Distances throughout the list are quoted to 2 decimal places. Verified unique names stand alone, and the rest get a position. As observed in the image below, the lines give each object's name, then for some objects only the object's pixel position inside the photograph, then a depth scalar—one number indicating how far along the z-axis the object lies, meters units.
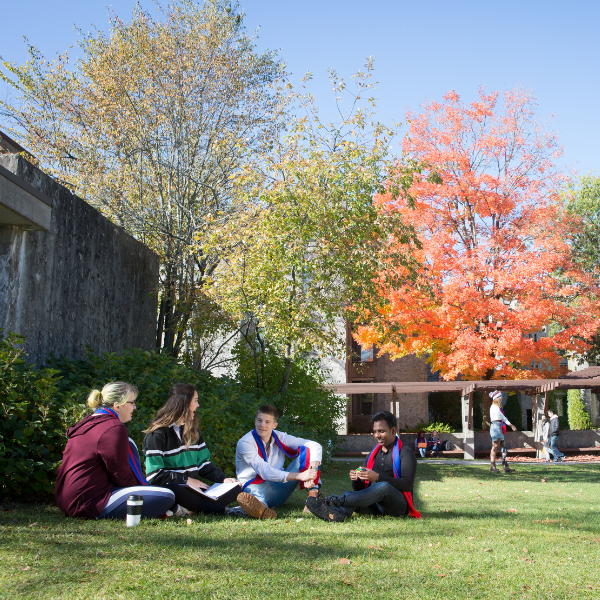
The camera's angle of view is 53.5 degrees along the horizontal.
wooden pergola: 20.70
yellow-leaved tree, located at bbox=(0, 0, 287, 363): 13.91
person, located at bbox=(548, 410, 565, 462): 18.04
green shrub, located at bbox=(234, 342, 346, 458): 12.92
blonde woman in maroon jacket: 5.02
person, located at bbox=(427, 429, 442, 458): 21.42
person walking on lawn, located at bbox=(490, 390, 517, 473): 13.59
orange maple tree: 20.80
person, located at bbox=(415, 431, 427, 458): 21.12
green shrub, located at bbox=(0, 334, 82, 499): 5.70
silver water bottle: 4.82
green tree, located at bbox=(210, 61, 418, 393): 11.48
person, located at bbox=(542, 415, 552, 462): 19.36
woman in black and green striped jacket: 5.63
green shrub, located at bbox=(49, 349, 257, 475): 7.31
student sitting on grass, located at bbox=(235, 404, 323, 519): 6.07
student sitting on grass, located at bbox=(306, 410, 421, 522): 5.72
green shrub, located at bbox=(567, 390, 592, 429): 30.50
